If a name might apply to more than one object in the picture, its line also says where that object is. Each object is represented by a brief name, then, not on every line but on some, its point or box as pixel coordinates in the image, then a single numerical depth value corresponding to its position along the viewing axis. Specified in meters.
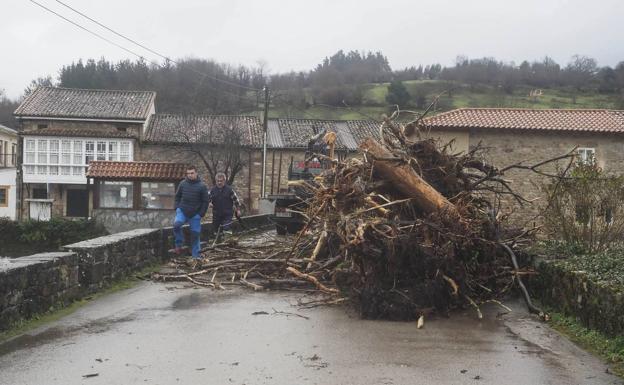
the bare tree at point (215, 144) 41.16
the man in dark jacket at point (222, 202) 13.34
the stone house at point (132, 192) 29.89
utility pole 32.09
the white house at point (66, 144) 43.12
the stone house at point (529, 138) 28.47
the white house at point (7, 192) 46.16
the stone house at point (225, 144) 42.09
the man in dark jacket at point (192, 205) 11.35
